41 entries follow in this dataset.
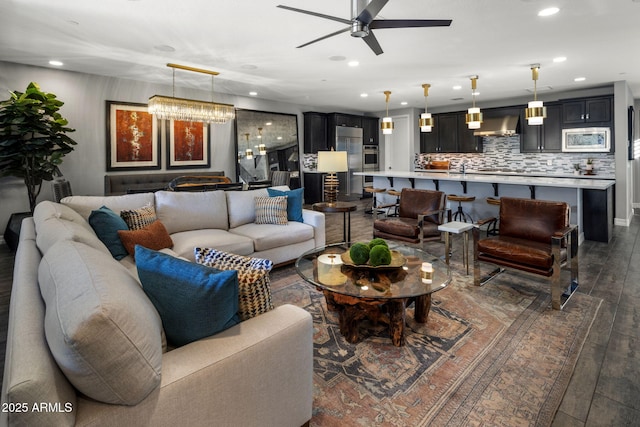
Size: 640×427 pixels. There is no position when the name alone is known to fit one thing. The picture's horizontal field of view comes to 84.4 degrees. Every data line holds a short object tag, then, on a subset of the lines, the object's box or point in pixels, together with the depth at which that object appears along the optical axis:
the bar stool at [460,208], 5.80
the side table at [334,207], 4.64
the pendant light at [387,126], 6.48
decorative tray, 2.47
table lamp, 4.75
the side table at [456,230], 3.71
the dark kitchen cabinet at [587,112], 6.62
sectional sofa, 0.91
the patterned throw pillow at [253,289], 1.51
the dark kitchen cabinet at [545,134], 7.32
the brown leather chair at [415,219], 4.12
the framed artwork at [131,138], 5.89
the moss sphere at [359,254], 2.48
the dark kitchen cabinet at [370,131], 10.16
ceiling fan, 2.40
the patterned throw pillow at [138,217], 3.20
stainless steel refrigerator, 9.43
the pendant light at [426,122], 6.36
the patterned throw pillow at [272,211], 4.16
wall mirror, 7.62
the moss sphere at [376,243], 2.58
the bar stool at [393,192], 6.68
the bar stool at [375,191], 6.93
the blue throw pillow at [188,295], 1.29
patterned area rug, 1.76
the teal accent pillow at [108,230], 2.80
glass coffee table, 2.24
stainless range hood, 7.78
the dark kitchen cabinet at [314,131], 8.91
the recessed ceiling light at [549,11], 3.17
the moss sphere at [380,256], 2.43
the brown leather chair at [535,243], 2.92
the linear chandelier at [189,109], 5.13
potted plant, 4.42
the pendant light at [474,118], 5.64
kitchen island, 5.01
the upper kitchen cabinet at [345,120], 9.20
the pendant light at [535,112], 5.00
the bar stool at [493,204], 5.55
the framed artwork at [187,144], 6.68
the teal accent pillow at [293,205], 4.37
